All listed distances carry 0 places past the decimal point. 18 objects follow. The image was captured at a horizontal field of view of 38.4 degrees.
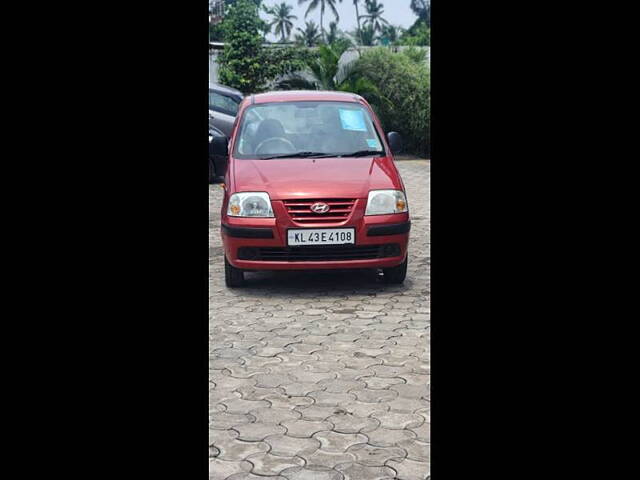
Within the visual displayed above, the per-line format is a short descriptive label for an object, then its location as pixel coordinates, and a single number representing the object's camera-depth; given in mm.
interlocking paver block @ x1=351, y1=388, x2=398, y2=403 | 4916
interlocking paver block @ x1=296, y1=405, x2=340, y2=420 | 4641
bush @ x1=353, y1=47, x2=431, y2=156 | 24172
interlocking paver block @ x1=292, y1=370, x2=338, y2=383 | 5328
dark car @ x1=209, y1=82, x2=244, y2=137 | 17844
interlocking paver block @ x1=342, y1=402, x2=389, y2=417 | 4695
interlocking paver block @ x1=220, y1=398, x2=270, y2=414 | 4754
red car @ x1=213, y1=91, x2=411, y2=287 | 7430
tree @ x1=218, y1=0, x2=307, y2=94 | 27795
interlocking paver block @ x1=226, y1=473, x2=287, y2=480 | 3791
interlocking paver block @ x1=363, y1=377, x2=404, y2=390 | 5156
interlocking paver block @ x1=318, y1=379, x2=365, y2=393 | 5105
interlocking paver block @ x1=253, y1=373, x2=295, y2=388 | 5250
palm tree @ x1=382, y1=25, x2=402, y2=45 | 82188
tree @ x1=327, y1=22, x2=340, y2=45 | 55088
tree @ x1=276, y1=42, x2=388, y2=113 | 25758
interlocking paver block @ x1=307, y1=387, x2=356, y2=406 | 4887
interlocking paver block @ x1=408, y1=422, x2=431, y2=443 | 4262
